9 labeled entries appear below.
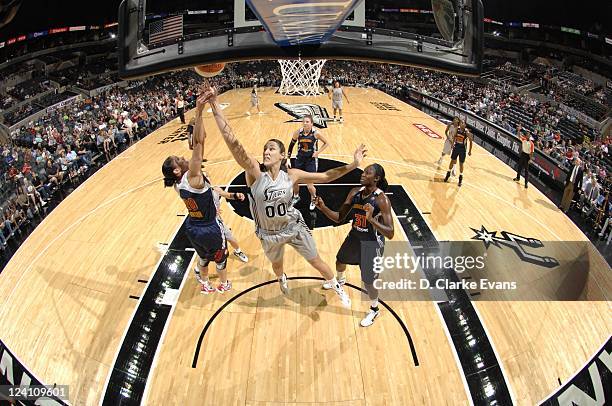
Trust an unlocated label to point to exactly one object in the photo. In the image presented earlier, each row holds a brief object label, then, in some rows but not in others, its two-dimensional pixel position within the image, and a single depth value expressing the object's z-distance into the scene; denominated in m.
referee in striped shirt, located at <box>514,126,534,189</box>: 9.66
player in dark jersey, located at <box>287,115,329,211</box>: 7.95
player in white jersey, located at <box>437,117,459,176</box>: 9.45
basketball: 4.31
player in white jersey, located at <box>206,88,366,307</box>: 4.03
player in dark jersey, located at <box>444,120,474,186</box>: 9.37
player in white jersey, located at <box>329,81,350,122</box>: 15.42
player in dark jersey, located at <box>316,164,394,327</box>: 4.55
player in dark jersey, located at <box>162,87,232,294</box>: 4.68
